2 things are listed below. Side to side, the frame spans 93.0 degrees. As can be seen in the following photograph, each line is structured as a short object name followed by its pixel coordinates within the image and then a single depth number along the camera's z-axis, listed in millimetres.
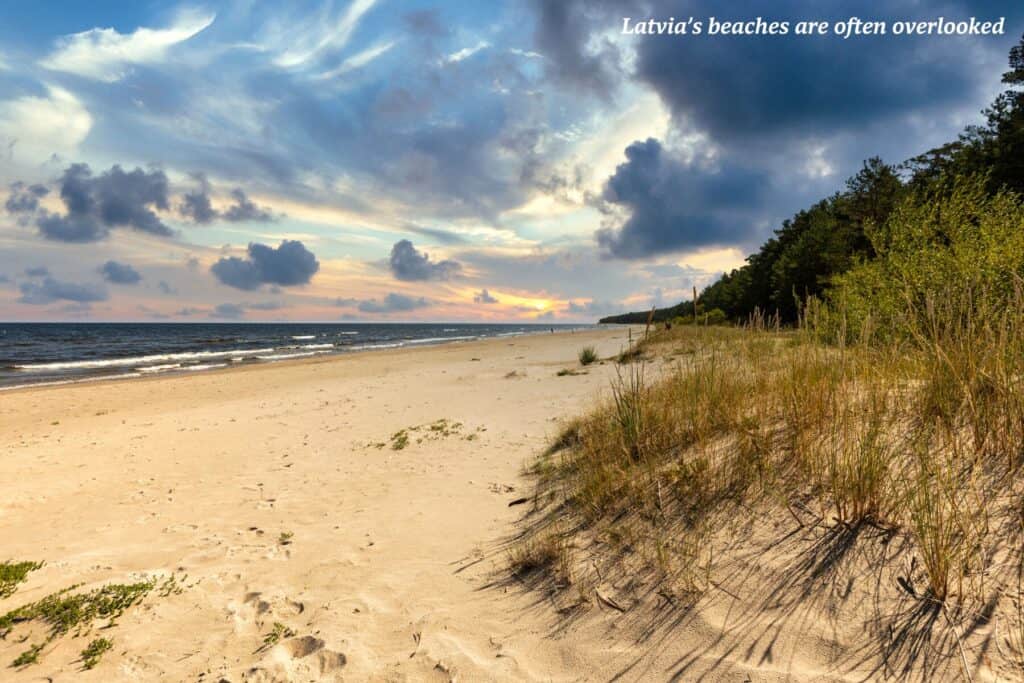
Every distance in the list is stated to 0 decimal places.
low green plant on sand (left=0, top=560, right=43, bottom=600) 4078
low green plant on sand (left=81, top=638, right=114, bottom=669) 3186
